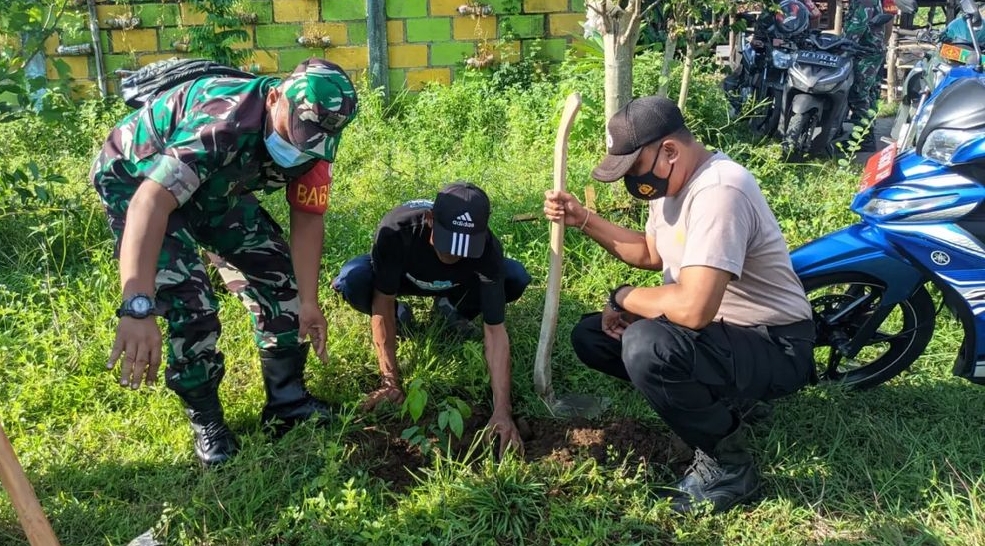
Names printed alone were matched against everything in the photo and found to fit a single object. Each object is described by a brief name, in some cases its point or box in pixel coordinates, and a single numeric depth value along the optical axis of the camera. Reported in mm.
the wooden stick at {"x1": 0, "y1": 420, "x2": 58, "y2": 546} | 1880
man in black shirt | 2844
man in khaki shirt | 2453
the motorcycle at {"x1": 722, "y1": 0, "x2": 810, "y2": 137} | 6543
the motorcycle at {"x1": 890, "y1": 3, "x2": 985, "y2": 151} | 4027
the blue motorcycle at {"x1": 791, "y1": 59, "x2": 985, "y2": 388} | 2943
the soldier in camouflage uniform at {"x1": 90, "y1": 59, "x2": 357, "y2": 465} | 2354
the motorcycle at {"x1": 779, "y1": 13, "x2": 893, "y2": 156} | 6047
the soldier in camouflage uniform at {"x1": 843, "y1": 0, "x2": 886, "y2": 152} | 6840
